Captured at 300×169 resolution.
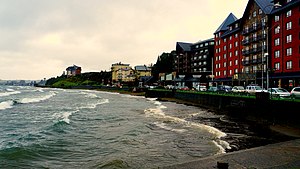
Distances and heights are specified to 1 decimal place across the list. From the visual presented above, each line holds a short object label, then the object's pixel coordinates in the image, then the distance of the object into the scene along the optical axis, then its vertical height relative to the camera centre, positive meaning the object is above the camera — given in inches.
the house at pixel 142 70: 6516.2 +370.0
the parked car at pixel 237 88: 1740.9 -23.8
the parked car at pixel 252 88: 1537.4 -20.3
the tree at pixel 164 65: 5152.6 +397.8
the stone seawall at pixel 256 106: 816.3 -92.3
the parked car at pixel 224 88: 2022.8 -26.8
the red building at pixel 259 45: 1847.9 +378.7
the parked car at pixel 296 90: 1150.7 -25.7
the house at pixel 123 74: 6314.0 +260.6
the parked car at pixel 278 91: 1245.6 -30.4
